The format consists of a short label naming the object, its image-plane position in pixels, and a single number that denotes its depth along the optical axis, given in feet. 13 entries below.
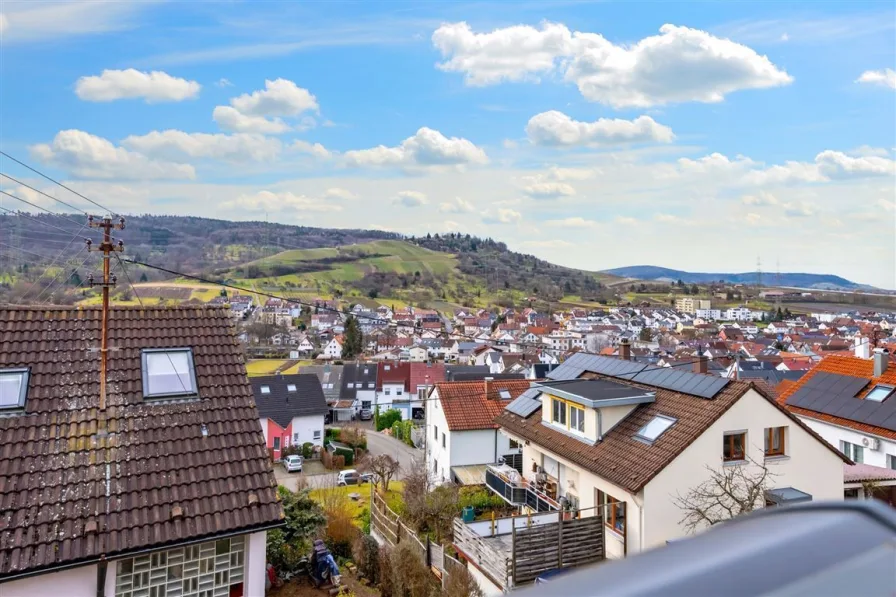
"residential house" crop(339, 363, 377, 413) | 204.95
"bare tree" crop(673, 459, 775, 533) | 38.86
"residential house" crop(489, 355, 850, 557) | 41.39
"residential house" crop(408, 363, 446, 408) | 197.98
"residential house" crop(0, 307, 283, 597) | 21.11
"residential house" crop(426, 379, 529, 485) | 81.56
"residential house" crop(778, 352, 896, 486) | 61.52
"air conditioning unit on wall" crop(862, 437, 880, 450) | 61.16
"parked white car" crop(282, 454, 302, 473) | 114.83
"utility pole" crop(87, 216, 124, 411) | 26.86
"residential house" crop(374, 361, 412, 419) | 204.95
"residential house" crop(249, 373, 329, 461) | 133.08
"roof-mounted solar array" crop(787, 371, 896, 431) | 62.39
